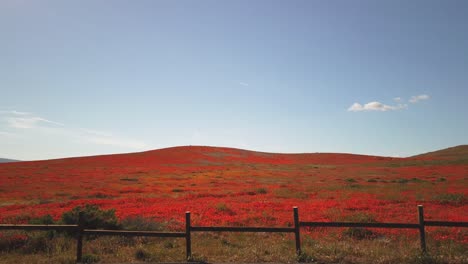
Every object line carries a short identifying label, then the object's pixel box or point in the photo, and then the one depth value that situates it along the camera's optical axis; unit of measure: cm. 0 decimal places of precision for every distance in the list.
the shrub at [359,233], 1253
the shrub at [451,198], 2147
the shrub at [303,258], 822
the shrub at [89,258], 850
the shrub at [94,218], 1235
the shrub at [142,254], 891
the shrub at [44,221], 1291
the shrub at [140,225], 1309
